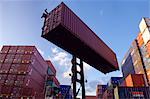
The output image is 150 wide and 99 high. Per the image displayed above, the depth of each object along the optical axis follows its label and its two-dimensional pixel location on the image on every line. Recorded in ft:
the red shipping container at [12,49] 120.17
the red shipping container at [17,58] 116.16
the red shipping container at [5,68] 111.24
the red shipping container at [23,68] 112.06
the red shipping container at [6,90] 104.32
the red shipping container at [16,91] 103.35
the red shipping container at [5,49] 120.57
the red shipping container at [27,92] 104.99
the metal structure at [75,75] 41.71
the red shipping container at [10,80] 106.56
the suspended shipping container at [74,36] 41.55
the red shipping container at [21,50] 120.84
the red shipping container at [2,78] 107.32
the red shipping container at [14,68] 111.17
